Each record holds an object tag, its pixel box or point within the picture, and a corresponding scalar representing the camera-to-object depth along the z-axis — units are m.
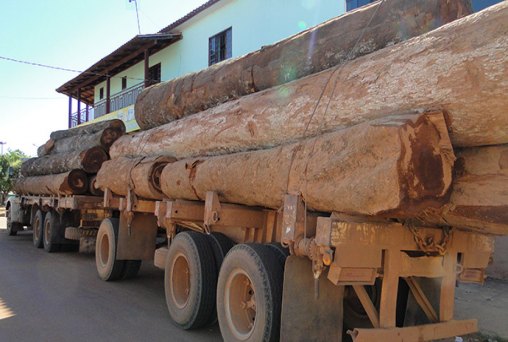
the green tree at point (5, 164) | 38.84
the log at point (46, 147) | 13.53
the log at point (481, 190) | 2.98
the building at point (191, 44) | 14.35
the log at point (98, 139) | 10.67
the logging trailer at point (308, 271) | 3.37
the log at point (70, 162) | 10.61
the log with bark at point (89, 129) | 10.80
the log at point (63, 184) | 10.51
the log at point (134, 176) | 6.57
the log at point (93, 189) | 10.70
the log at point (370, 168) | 2.88
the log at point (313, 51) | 3.67
